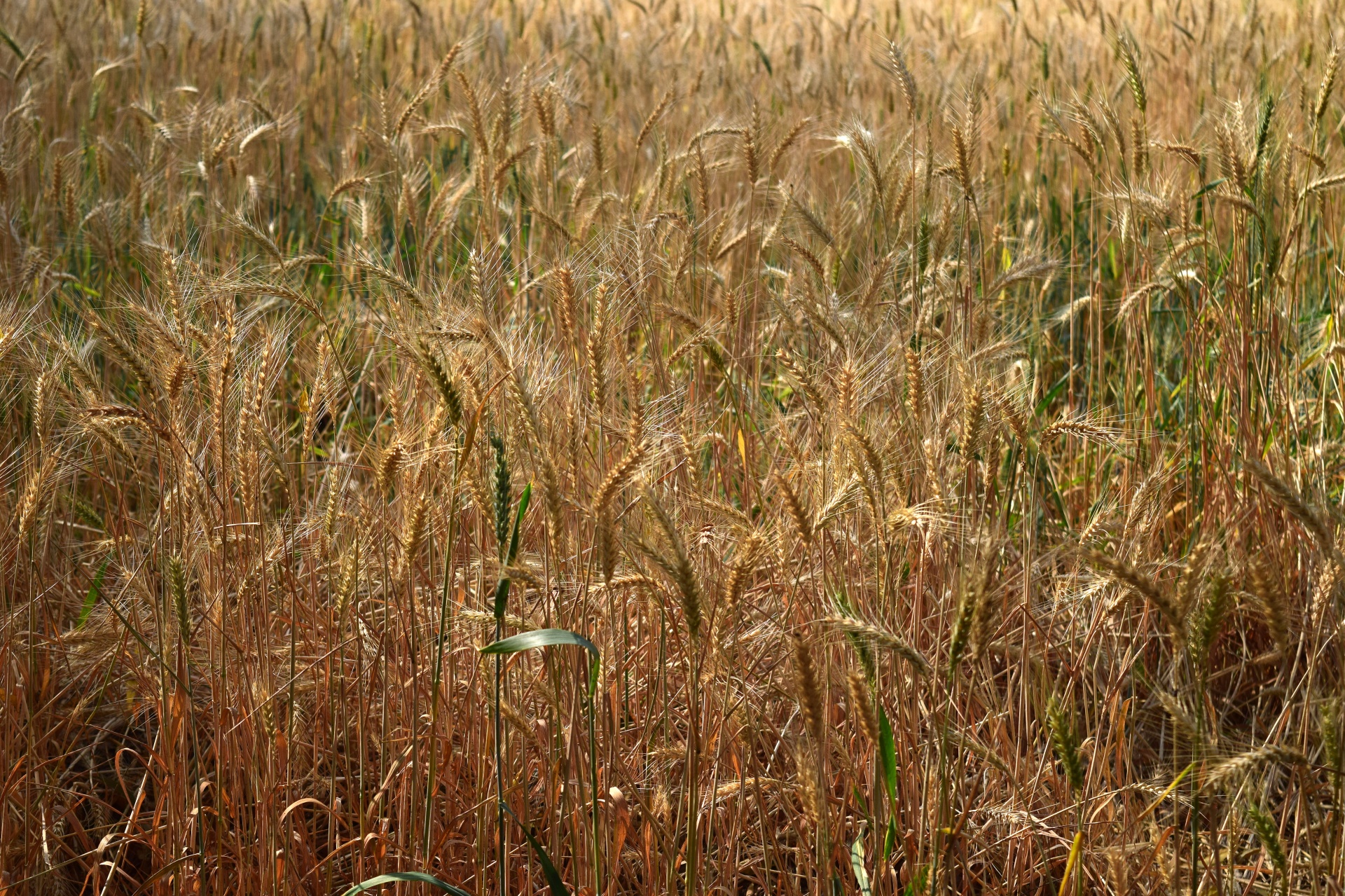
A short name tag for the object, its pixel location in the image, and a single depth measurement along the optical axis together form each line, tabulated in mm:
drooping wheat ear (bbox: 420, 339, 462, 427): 2911
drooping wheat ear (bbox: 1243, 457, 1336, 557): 2759
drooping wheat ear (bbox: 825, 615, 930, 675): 2780
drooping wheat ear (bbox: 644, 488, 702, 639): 2799
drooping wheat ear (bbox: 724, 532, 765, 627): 2842
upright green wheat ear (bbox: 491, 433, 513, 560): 2821
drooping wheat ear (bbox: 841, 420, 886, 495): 2934
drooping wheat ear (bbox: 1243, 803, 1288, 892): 2810
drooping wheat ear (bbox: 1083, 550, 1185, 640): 2750
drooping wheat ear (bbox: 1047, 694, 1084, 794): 2848
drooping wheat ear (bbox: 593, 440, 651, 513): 2821
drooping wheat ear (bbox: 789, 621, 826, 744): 2774
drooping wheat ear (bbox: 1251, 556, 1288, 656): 2790
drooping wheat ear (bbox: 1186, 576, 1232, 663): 2774
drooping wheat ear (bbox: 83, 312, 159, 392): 3027
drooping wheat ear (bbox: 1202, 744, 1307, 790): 2724
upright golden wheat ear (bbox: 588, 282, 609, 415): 3067
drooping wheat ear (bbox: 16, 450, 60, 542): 3003
